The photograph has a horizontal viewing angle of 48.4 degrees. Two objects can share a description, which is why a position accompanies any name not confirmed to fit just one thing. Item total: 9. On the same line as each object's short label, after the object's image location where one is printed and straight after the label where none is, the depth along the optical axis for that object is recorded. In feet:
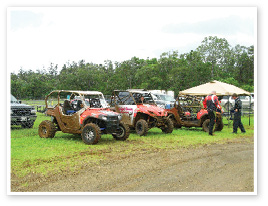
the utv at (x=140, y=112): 36.73
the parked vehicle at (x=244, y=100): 90.93
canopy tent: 47.28
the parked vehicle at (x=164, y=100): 67.10
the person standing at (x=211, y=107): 37.73
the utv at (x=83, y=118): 29.48
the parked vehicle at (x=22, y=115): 38.24
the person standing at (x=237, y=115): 38.37
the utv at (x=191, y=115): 41.45
